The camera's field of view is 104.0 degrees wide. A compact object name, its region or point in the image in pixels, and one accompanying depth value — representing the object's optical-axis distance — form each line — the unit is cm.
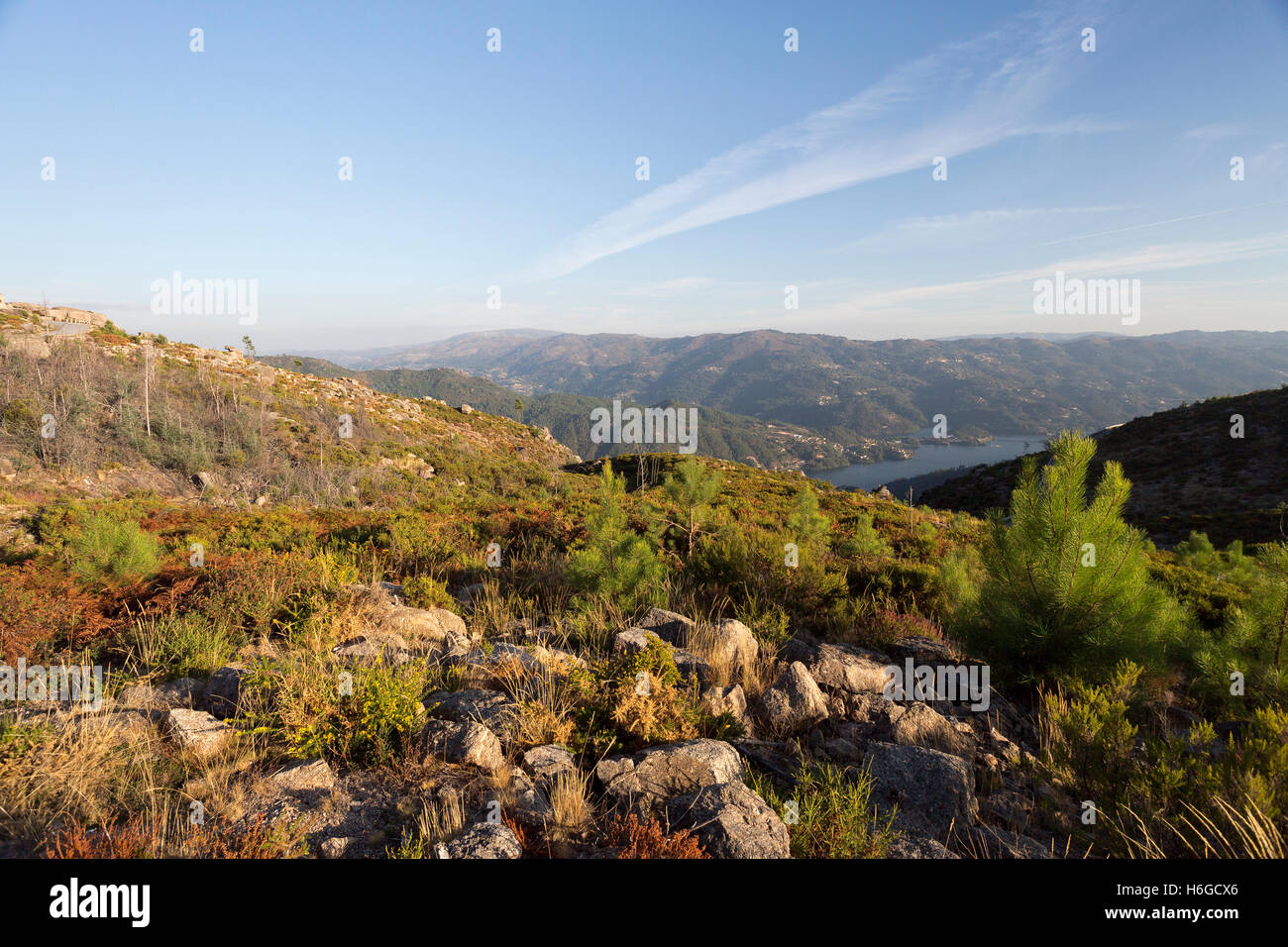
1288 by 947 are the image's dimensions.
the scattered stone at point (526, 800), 252
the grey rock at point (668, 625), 518
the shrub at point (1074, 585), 405
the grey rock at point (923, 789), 275
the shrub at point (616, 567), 612
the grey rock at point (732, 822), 232
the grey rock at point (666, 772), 276
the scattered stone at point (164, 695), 362
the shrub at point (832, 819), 245
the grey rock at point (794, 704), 378
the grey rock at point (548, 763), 292
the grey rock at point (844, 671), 434
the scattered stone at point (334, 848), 236
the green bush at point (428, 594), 606
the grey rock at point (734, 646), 452
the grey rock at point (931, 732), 350
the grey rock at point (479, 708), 328
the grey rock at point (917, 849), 241
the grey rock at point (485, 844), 217
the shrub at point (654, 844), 225
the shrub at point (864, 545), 1020
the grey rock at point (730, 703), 372
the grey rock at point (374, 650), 402
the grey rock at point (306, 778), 276
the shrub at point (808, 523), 1023
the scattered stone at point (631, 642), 447
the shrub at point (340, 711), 308
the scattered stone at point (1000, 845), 247
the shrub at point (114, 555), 648
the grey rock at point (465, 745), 295
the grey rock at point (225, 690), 363
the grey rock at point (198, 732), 302
